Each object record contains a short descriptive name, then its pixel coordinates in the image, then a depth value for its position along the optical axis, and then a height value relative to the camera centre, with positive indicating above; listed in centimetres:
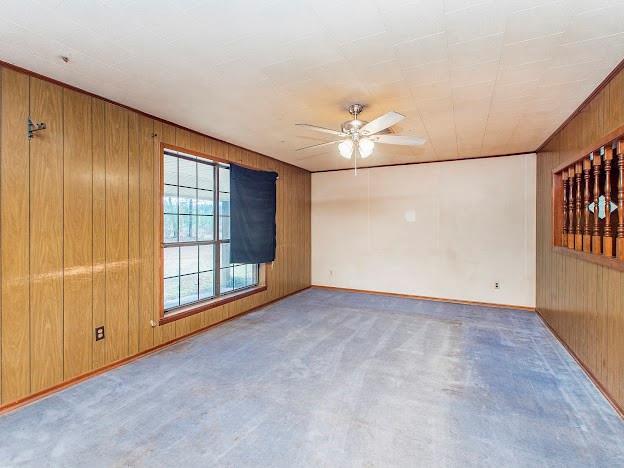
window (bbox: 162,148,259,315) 380 +3
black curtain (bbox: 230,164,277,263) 455 +27
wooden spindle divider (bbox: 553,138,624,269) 237 +24
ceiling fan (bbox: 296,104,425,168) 284 +88
